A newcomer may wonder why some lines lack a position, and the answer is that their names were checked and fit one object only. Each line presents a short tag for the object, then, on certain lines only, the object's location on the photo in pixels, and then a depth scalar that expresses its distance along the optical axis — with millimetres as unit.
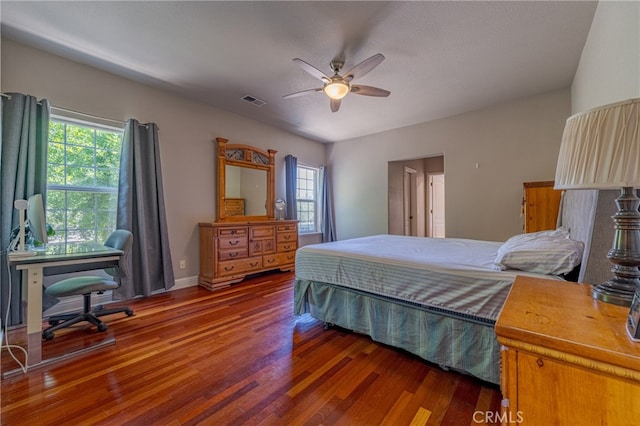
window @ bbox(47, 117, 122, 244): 2729
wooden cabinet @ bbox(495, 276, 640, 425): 567
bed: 1533
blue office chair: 2086
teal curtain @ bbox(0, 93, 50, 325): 2293
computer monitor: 1933
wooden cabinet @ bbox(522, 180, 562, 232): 2939
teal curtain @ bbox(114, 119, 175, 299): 3023
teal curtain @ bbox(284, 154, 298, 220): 4984
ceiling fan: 2273
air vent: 3578
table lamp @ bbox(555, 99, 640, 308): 726
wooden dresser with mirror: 3608
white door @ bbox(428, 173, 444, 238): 6367
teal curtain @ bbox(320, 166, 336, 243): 5750
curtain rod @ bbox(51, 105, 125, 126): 2641
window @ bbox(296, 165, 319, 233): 5439
